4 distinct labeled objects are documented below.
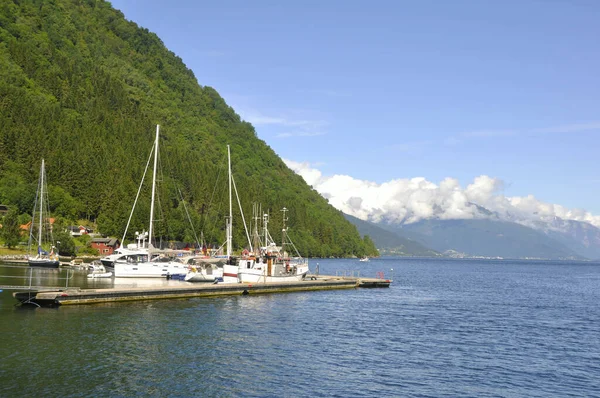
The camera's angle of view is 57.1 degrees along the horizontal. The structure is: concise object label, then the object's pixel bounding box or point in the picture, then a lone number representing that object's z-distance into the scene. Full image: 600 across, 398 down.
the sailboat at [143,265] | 82.62
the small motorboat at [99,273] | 90.31
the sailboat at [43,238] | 114.12
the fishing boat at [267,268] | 88.06
